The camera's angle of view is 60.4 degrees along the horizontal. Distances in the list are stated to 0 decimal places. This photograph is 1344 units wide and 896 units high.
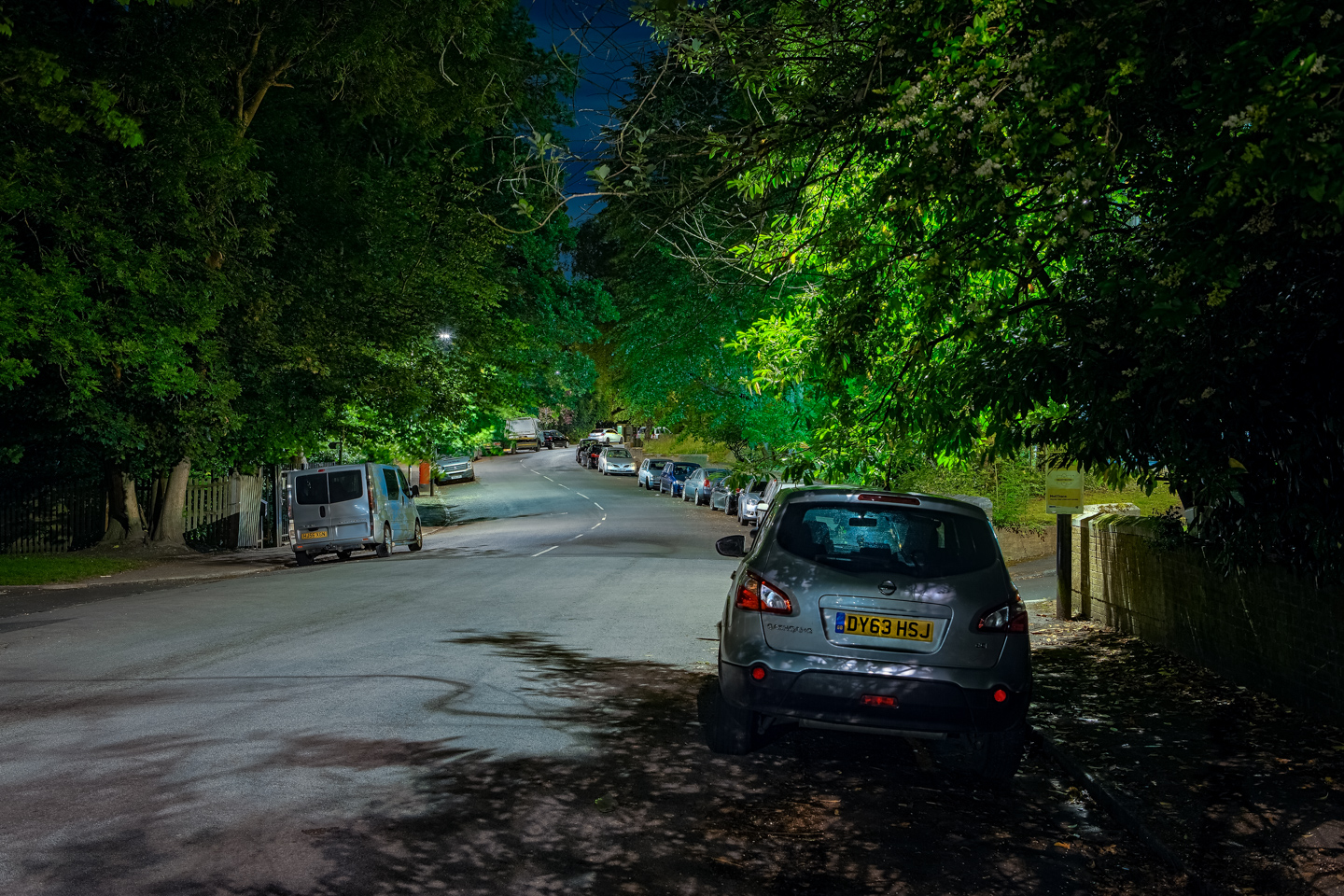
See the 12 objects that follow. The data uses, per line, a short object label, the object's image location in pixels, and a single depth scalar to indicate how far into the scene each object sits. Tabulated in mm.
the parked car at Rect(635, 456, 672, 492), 59719
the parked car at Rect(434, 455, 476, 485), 60875
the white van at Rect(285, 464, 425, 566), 24062
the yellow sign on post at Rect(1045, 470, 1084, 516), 13477
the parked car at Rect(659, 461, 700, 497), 52531
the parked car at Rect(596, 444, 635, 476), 72062
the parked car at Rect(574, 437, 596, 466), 85238
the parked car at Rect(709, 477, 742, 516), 41094
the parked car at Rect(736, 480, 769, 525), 34219
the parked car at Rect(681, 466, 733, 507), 45600
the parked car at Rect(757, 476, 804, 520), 31100
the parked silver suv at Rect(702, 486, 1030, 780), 6465
